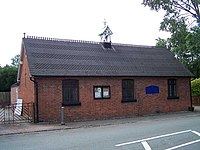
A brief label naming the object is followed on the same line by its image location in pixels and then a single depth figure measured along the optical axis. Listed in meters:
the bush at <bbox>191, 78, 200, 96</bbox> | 23.61
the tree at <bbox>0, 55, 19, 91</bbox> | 28.65
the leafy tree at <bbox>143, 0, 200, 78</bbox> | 16.60
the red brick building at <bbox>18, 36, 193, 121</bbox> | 13.03
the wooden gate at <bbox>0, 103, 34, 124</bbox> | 12.83
